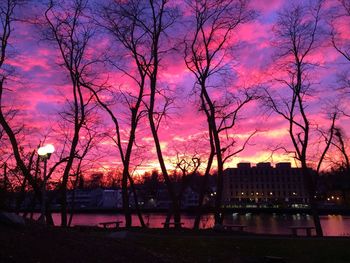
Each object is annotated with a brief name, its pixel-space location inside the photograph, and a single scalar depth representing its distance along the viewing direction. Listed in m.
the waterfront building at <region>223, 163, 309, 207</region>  182.76
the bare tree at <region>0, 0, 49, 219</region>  27.55
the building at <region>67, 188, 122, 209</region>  181.88
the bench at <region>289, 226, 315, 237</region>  26.53
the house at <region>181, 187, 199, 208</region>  178.88
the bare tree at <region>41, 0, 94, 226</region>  31.89
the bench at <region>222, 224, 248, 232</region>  26.22
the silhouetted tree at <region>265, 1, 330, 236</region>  31.83
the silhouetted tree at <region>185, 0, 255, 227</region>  30.28
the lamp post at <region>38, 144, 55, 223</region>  18.92
